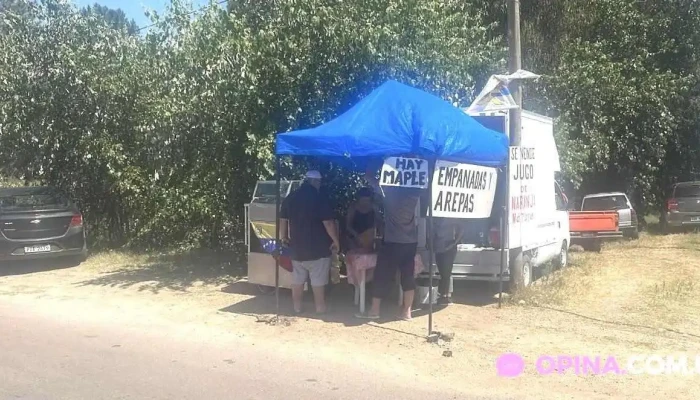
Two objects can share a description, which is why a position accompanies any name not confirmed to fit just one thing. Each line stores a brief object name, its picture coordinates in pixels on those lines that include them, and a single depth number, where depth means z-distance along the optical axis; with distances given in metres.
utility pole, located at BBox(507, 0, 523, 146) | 9.92
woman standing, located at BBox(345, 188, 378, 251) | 8.78
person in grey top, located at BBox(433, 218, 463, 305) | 9.22
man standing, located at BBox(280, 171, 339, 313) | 8.54
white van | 9.62
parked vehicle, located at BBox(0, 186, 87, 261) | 12.50
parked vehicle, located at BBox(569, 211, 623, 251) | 15.62
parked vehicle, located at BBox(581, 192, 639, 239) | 18.67
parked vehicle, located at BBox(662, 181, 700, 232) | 20.33
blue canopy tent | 7.70
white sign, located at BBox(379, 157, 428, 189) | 8.05
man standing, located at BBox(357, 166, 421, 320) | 8.27
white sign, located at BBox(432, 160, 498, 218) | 8.08
